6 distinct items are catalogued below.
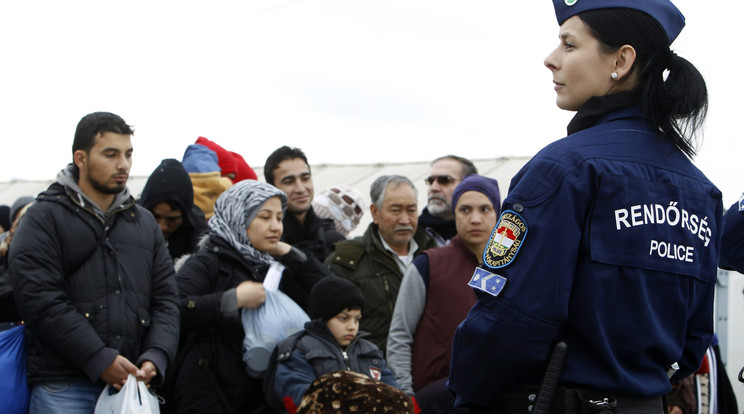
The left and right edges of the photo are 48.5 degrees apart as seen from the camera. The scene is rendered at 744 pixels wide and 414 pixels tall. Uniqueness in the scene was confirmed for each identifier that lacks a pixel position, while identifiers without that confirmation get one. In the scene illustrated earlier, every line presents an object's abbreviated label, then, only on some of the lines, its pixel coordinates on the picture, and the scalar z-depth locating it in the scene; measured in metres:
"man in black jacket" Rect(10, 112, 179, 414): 3.60
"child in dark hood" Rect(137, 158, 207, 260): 4.95
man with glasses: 5.77
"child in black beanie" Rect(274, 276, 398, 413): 4.04
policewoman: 2.15
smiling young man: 5.65
